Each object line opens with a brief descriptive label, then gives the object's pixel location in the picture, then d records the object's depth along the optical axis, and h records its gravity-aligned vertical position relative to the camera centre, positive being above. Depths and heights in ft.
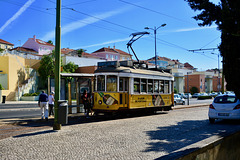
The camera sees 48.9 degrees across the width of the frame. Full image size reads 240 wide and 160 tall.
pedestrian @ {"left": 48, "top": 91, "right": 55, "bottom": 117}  49.73 -1.92
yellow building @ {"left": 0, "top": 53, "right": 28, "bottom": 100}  137.49 +8.20
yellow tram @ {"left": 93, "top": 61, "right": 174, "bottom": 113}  49.73 +0.30
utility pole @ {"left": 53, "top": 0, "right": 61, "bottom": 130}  34.71 +3.00
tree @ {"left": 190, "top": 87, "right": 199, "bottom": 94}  280.51 -0.95
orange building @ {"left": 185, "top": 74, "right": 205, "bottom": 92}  284.98 +8.86
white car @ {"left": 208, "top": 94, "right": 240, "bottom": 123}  42.04 -3.09
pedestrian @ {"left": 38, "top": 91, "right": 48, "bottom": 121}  45.59 -1.92
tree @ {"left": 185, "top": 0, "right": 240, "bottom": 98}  22.77 +5.72
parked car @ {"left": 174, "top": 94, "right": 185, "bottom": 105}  119.14 -4.92
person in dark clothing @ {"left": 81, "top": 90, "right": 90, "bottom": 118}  52.39 -2.25
